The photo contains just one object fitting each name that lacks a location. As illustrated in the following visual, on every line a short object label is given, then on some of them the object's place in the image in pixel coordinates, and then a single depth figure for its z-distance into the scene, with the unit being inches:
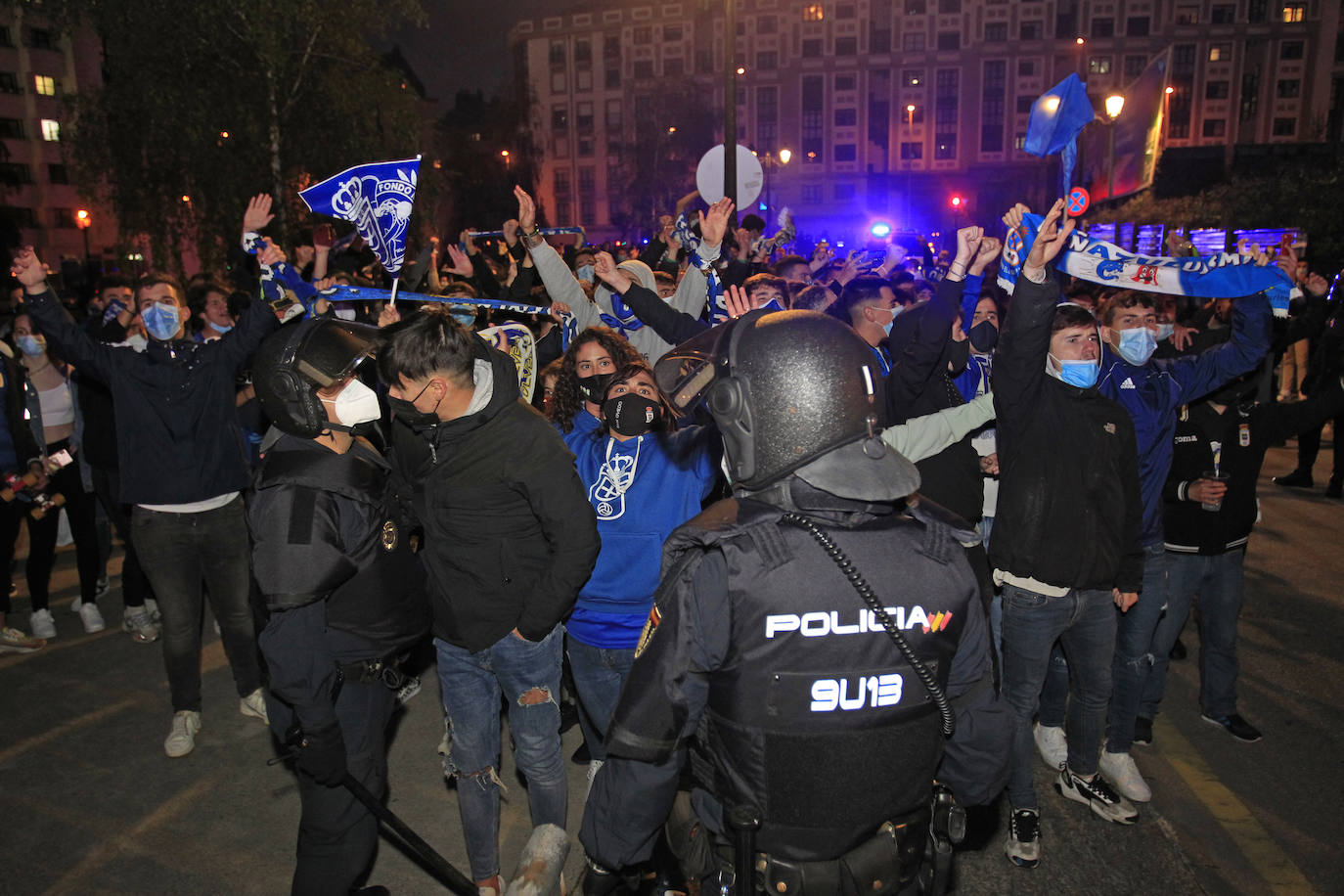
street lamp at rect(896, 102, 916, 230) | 2702.8
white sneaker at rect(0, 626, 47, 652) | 240.2
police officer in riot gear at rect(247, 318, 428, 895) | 108.2
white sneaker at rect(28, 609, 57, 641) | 248.1
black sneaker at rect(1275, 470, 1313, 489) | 400.2
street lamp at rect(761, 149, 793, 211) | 2594.5
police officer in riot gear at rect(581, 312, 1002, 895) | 73.4
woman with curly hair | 154.0
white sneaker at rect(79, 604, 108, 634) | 255.0
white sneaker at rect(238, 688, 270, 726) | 202.1
